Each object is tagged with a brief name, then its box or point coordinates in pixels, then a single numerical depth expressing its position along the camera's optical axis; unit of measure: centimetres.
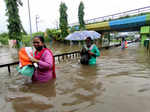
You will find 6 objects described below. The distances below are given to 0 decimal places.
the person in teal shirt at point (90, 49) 419
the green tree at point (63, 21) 2348
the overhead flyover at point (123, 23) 1342
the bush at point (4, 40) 3203
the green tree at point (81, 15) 2164
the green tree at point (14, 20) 1484
